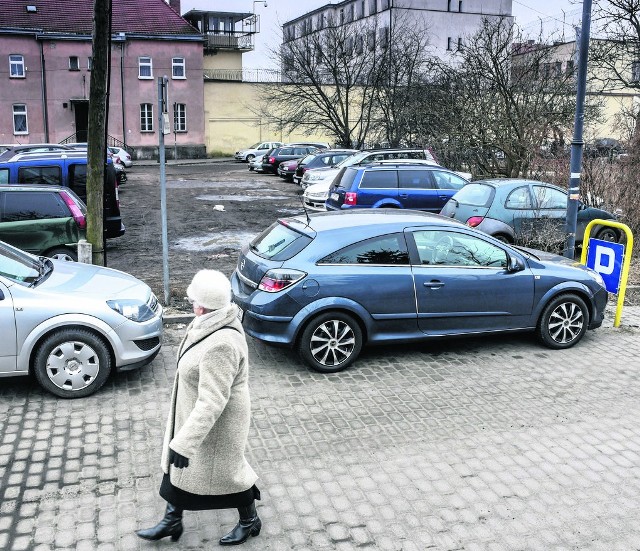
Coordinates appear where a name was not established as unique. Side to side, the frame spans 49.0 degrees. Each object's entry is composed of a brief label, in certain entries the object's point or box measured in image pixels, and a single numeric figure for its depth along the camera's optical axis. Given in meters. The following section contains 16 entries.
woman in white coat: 3.76
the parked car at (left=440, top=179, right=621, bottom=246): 12.20
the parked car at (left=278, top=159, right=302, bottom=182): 31.94
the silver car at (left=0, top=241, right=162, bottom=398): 6.43
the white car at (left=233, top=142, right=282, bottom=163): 44.53
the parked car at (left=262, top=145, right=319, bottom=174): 35.84
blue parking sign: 9.37
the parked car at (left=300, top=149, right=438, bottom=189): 23.70
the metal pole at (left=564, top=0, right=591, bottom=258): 10.20
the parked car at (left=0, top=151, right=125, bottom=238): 14.47
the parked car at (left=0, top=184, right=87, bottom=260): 11.38
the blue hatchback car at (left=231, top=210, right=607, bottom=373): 7.29
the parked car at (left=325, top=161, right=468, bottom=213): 15.68
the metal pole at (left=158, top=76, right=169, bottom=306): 8.96
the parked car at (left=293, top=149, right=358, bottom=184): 29.14
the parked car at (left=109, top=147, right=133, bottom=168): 34.08
